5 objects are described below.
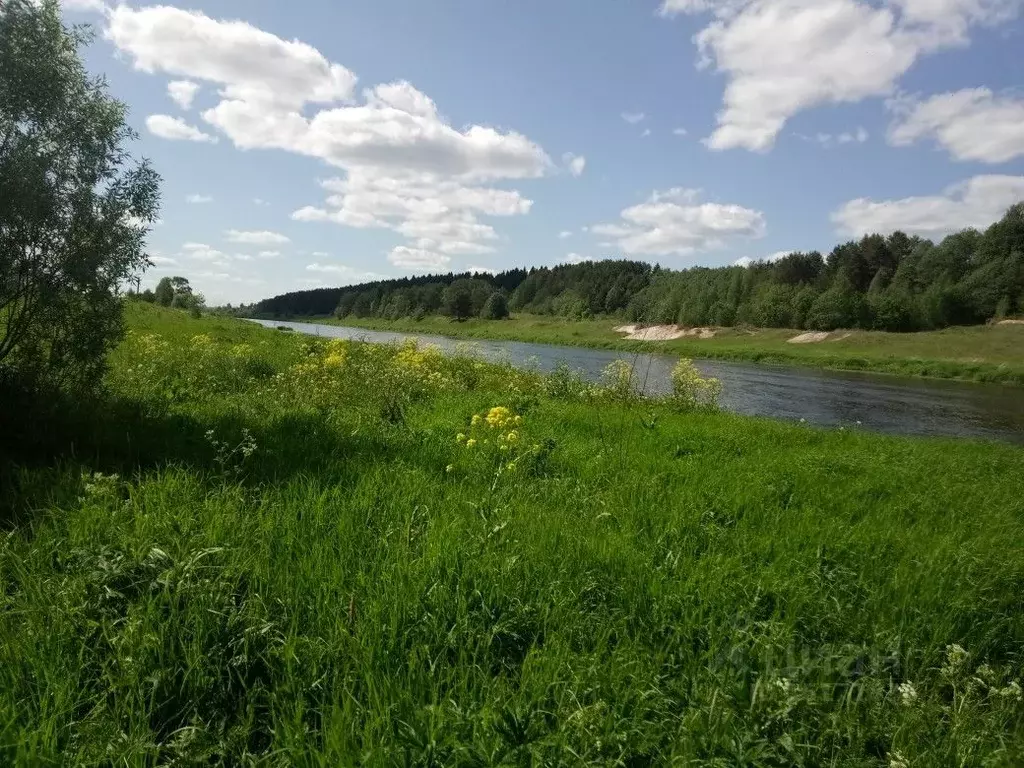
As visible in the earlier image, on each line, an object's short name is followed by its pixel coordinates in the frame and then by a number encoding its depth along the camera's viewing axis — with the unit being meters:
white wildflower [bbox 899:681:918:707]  2.63
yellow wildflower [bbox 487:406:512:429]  6.26
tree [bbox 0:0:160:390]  5.67
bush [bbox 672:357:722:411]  13.08
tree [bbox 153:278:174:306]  70.62
